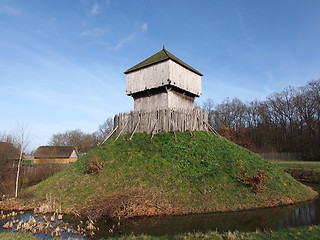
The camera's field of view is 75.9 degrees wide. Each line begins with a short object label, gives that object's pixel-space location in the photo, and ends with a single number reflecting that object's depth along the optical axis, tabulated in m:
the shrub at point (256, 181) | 10.82
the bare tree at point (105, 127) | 59.47
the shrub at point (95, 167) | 12.95
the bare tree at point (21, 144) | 14.05
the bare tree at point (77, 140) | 68.25
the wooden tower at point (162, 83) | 17.93
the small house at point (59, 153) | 44.30
